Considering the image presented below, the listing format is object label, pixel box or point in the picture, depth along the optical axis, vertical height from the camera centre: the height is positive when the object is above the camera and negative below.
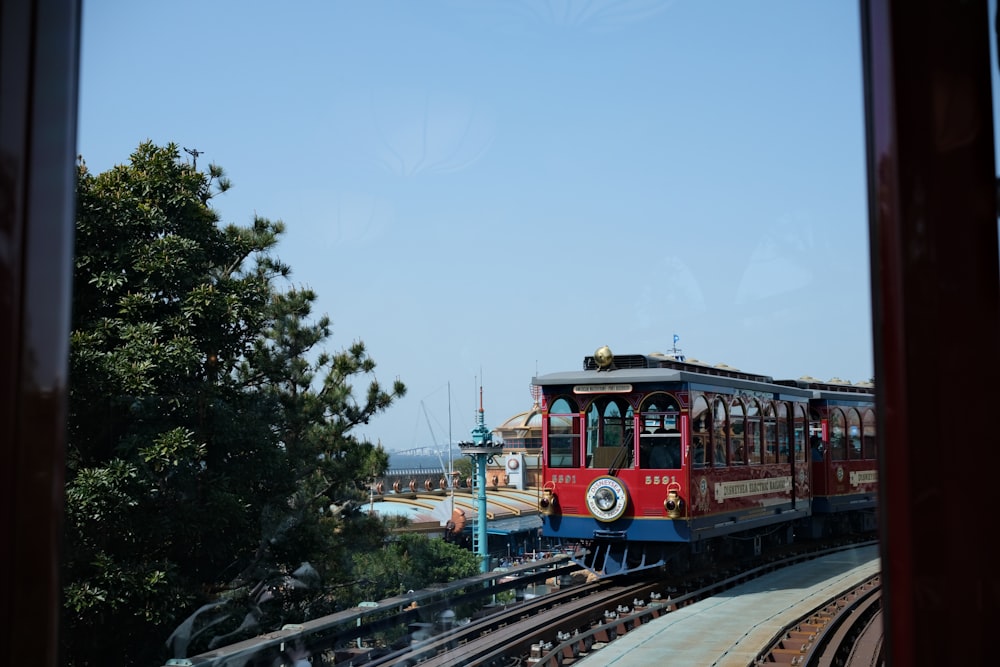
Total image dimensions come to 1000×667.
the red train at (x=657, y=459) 11.23 -0.43
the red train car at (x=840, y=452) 15.74 -0.47
